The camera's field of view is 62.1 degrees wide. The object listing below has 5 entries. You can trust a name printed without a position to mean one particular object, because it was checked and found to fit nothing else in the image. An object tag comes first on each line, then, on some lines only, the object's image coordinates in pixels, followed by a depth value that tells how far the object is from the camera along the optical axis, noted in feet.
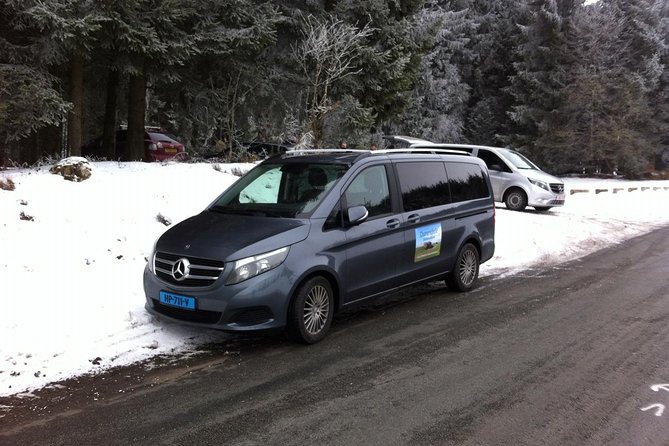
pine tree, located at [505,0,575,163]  118.11
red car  60.59
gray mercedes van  16.29
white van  51.72
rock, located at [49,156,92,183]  30.53
